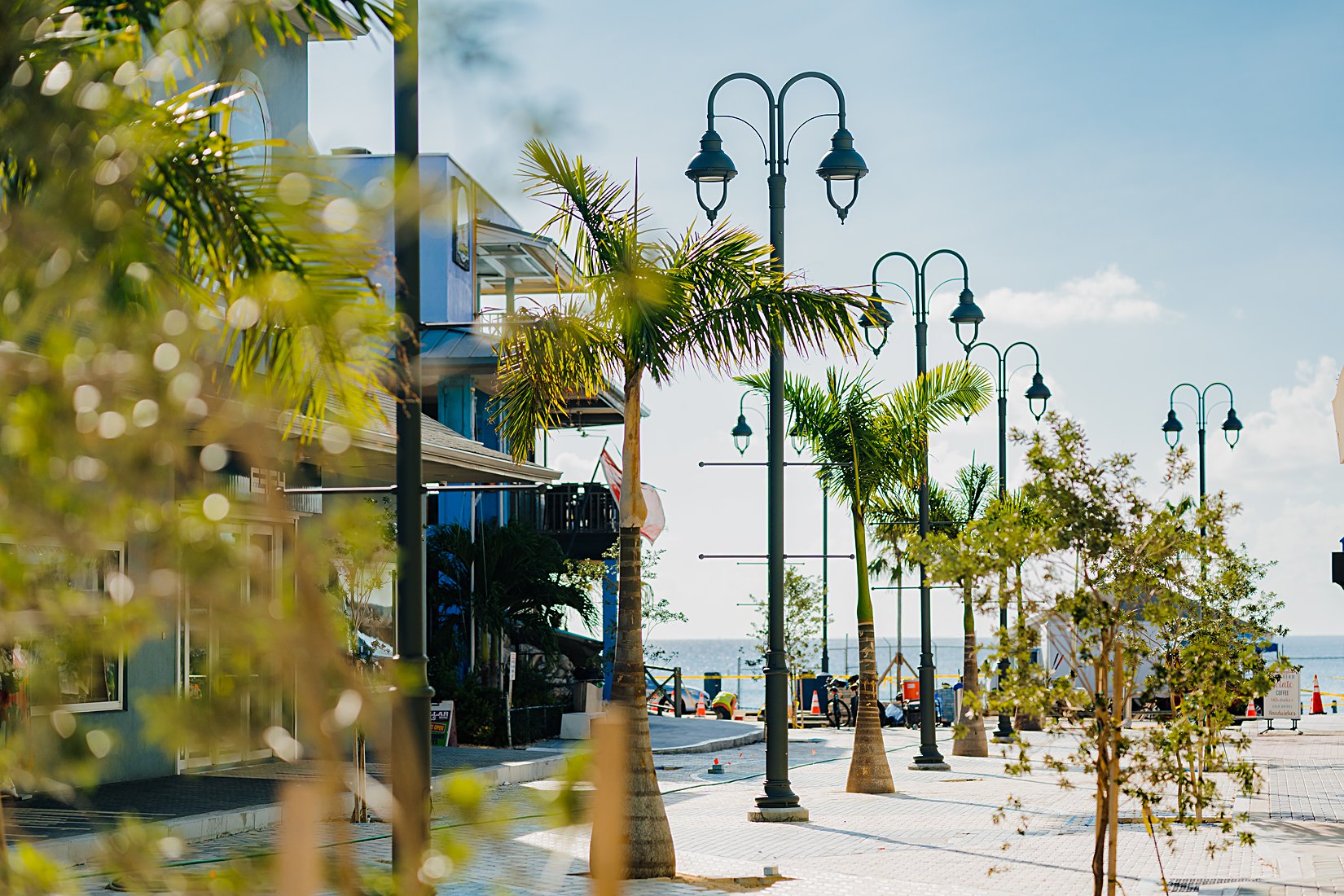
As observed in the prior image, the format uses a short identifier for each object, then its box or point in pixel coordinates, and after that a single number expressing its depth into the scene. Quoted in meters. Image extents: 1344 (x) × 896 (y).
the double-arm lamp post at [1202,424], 37.94
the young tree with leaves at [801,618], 41.72
